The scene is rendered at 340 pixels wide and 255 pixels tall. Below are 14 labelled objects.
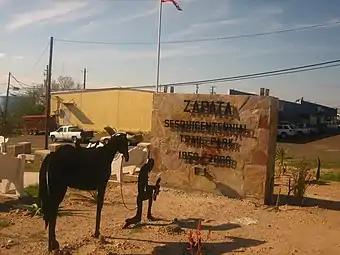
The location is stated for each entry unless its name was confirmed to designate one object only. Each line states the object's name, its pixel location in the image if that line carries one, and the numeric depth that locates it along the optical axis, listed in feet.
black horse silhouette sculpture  22.85
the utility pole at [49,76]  88.99
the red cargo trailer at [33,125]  160.86
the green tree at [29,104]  177.27
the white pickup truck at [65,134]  131.64
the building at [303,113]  208.18
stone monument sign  38.91
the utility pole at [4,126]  118.73
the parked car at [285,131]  161.61
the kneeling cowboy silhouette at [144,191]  28.68
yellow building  153.58
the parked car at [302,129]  173.98
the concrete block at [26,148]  74.23
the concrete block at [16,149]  67.21
